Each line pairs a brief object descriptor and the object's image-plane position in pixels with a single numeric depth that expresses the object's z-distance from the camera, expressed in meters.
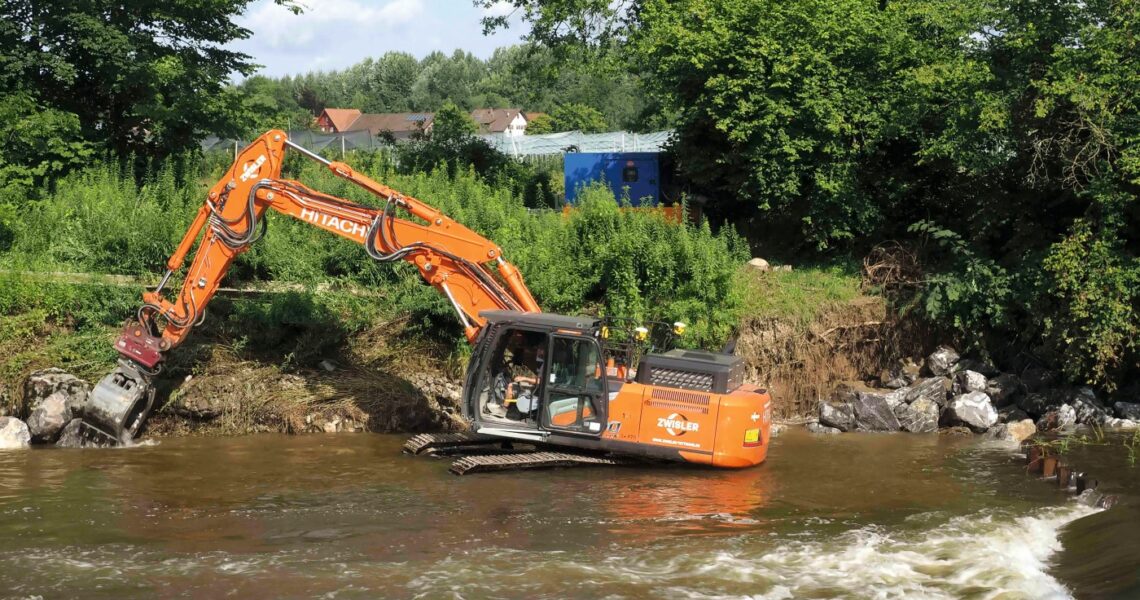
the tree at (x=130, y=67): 22.38
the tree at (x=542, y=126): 62.06
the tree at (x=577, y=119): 60.25
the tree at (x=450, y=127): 27.55
